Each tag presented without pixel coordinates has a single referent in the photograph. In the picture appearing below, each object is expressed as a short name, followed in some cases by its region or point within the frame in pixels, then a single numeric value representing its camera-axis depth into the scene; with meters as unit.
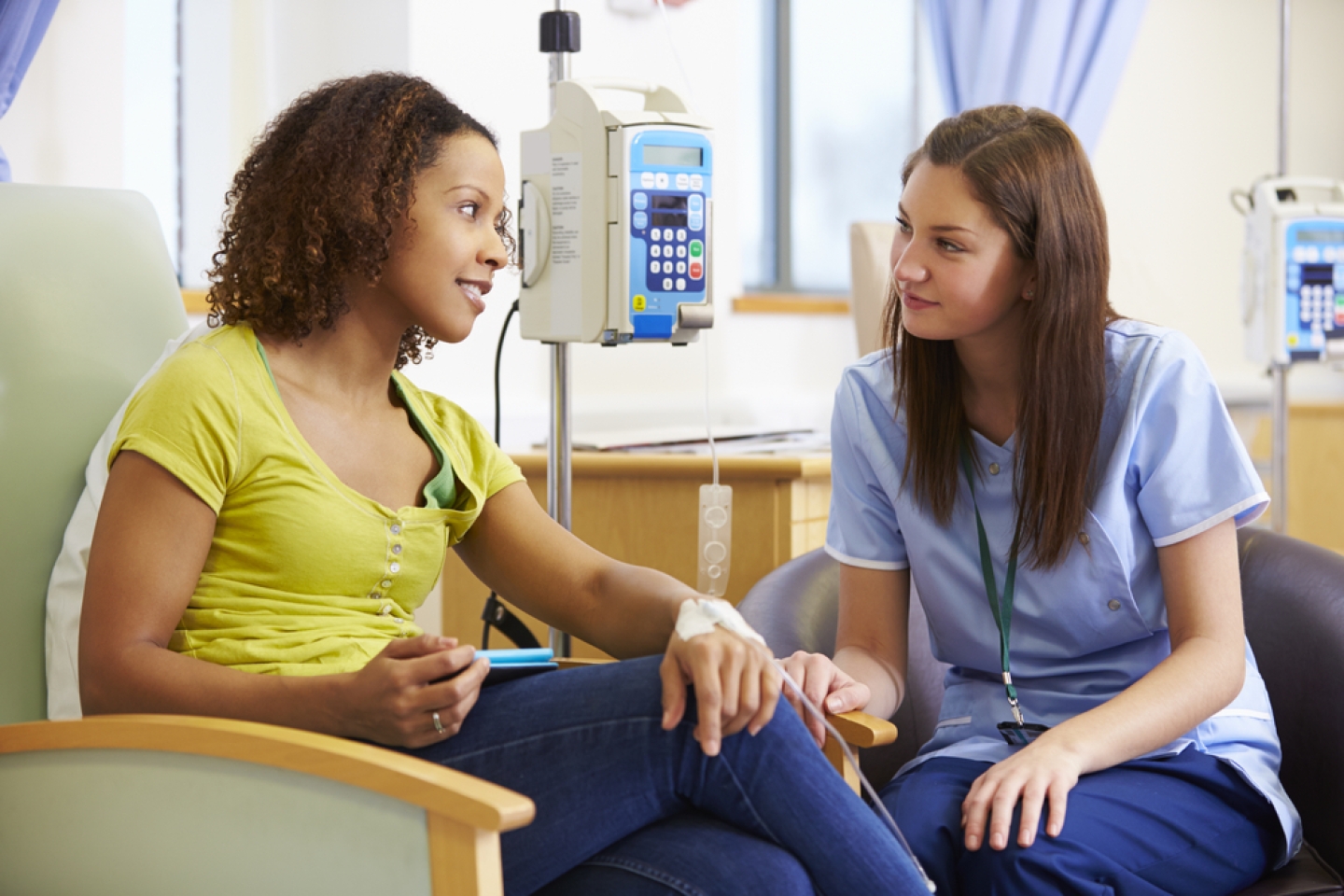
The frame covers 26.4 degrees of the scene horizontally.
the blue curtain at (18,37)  2.92
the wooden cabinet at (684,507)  3.20
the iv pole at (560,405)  2.87
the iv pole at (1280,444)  3.91
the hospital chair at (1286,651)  2.58
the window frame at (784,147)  5.57
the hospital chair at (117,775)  2.14
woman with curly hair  2.29
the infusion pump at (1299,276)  3.83
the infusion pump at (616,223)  2.80
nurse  2.43
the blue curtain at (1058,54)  4.58
